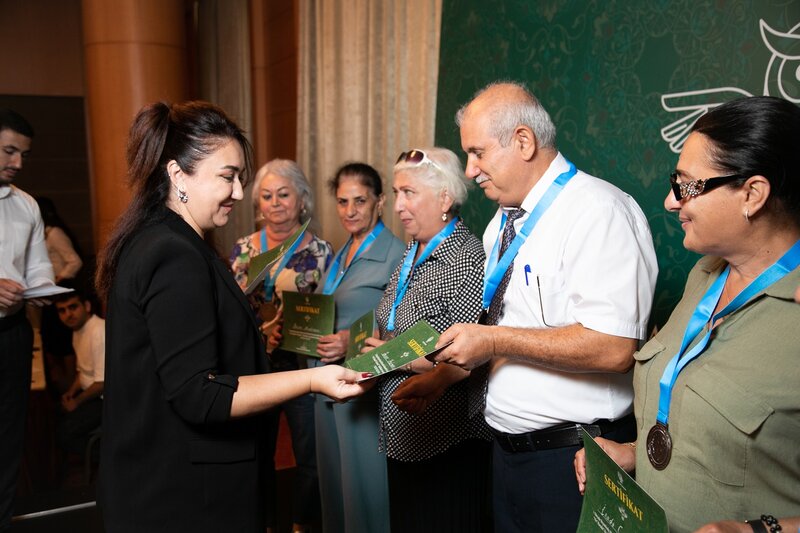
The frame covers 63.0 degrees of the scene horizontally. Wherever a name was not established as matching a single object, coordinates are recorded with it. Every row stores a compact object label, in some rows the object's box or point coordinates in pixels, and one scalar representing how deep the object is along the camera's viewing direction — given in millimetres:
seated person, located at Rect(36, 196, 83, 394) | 4895
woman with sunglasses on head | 2172
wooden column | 5824
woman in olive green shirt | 1080
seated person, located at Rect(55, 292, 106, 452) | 3938
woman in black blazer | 1410
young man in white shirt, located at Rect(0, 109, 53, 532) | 2889
